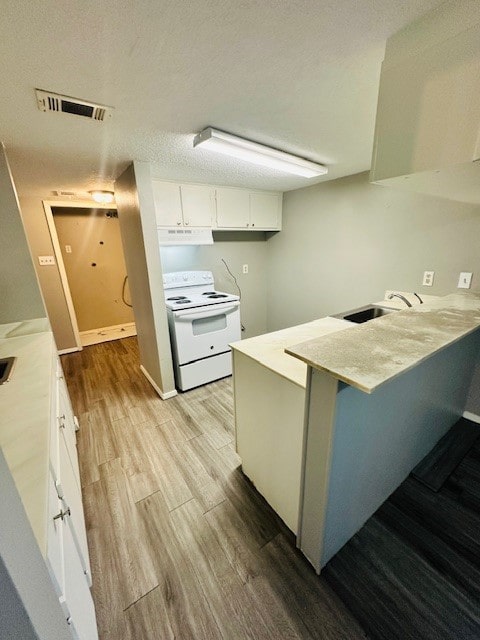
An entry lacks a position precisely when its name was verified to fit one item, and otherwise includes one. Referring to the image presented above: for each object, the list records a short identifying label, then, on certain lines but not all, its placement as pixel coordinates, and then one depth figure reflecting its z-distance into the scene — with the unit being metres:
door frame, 3.39
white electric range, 2.53
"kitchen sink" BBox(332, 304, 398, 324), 2.03
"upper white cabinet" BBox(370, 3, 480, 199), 0.82
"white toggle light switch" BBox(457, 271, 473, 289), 1.98
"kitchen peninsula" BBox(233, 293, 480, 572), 0.94
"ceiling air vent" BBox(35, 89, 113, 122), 1.11
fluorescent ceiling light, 1.52
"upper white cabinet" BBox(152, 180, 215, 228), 2.54
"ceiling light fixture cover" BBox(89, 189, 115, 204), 2.91
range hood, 2.56
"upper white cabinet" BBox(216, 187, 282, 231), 2.97
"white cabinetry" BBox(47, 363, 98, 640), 0.67
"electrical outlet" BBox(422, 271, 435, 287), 2.18
